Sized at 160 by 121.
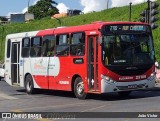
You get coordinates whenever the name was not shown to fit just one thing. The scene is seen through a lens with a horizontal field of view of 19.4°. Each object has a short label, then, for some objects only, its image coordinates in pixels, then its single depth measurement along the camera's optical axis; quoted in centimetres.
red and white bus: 1703
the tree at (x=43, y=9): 11455
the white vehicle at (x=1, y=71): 3368
